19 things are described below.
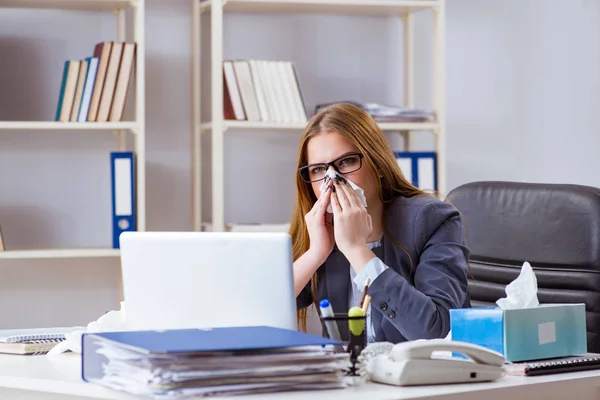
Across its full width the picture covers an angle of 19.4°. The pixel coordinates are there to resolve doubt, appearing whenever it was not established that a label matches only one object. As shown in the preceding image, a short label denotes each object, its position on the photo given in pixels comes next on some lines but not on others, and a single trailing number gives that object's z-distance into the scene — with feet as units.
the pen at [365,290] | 10.07
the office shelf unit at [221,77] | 14.63
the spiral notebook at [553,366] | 9.70
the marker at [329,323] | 9.71
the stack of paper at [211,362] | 9.13
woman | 11.09
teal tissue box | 9.80
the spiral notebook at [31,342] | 10.65
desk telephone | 9.46
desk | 9.27
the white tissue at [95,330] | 10.54
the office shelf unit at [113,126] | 14.38
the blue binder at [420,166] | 15.25
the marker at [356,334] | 9.61
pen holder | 9.60
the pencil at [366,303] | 9.88
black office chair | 11.75
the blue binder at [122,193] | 14.51
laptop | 9.72
